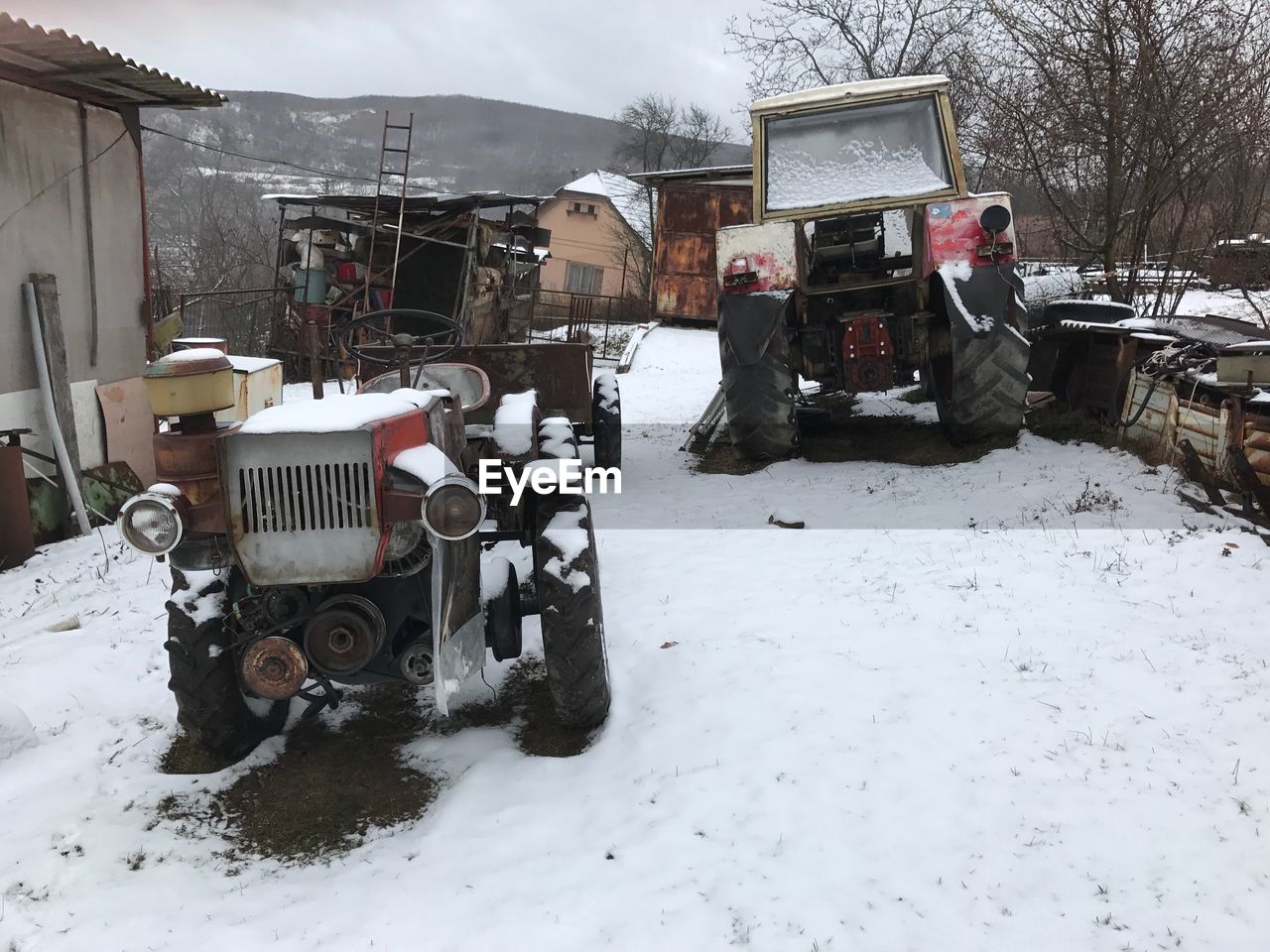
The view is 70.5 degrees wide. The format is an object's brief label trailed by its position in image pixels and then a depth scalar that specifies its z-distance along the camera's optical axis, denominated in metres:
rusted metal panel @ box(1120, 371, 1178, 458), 5.42
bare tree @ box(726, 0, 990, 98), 17.17
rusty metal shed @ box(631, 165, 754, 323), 18.89
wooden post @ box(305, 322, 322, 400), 4.10
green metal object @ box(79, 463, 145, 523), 7.25
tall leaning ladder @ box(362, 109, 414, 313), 14.00
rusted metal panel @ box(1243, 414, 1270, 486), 4.44
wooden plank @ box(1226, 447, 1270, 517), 4.44
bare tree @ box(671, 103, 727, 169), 42.50
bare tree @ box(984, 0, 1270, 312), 7.01
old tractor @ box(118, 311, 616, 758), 2.78
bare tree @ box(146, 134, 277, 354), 22.42
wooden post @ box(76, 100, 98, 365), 7.69
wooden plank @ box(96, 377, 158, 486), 7.80
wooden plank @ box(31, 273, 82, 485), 7.01
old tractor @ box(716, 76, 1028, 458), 6.15
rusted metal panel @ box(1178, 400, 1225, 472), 4.83
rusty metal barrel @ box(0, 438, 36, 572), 6.12
